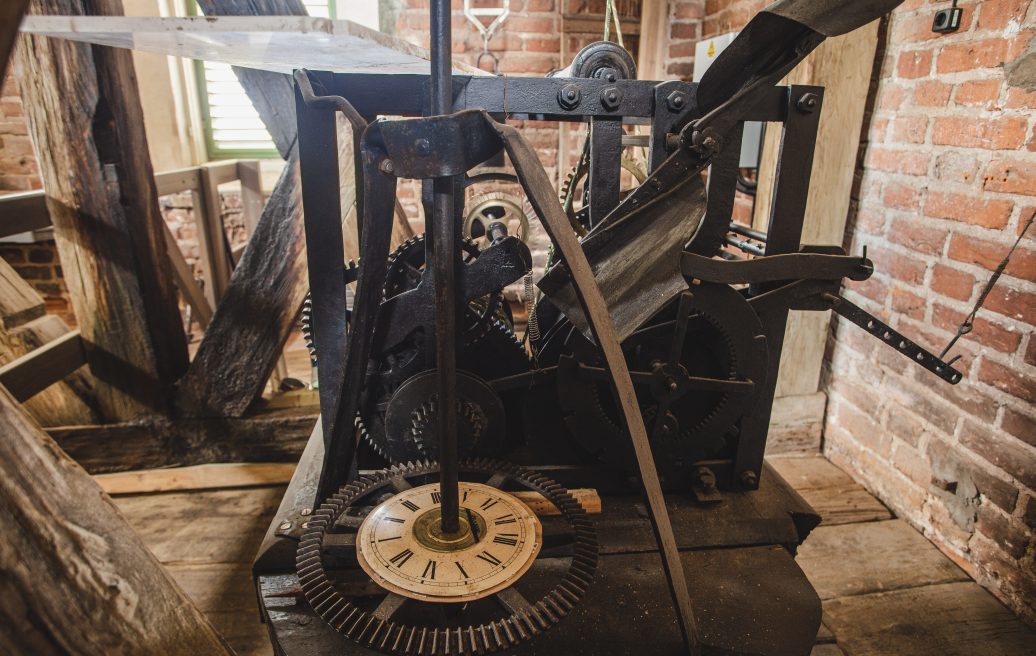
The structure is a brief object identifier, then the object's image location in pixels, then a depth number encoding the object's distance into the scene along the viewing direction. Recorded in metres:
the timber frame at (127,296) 1.75
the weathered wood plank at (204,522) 1.86
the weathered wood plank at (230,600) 1.59
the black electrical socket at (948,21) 1.69
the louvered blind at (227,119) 4.49
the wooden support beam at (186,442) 2.06
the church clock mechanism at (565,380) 0.90
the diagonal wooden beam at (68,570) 0.52
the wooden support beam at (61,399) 2.03
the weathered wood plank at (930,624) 1.55
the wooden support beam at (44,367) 1.71
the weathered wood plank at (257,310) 2.04
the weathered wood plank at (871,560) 1.77
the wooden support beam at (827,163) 1.99
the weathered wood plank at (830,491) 2.05
